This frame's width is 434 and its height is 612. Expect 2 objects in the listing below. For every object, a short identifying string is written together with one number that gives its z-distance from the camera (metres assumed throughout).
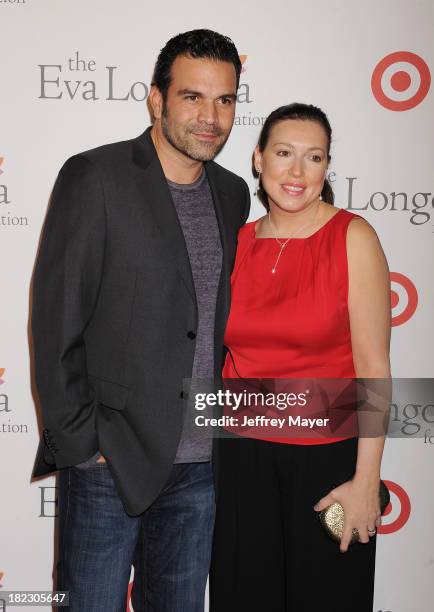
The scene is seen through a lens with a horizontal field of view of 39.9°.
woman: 1.73
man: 1.65
